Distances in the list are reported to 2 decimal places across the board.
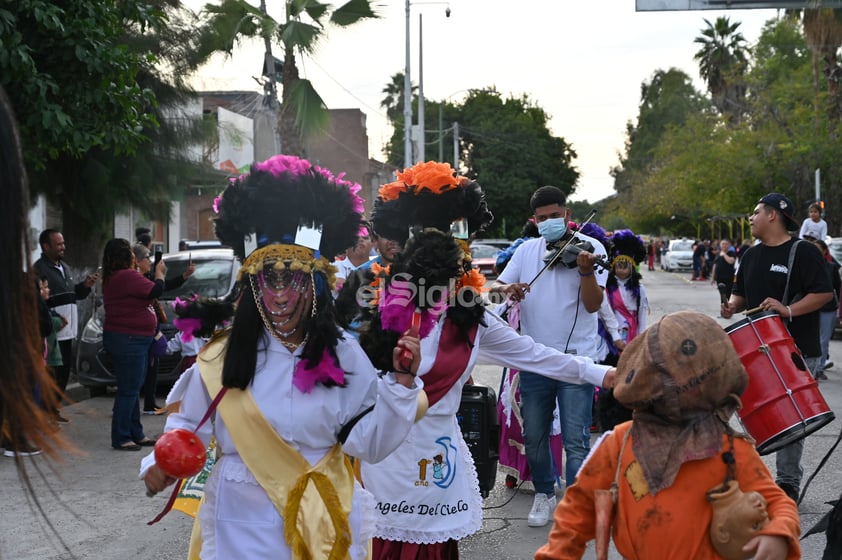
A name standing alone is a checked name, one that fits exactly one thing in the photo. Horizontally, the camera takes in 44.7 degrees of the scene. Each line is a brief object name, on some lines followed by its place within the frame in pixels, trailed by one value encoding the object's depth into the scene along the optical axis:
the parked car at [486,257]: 36.97
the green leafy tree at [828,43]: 28.20
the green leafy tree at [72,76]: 9.40
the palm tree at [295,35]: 18.55
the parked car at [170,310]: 12.09
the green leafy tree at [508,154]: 61.78
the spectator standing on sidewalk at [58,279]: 9.51
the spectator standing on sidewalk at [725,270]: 15.61
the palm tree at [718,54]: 61.12
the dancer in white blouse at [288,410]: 3.37
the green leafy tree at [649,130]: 73.62
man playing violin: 6.49
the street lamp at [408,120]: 34.21
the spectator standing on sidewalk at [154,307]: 10.44
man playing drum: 6.49
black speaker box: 5.71
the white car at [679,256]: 53.53
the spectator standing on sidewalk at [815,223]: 17.47
